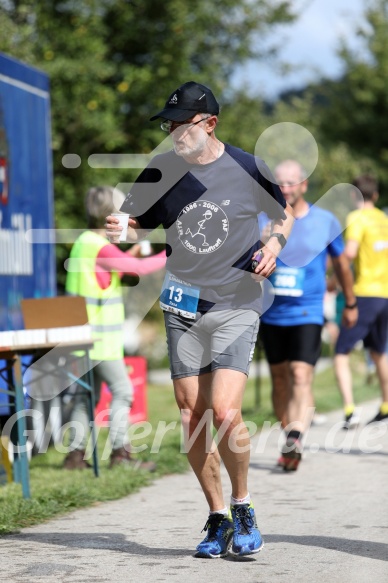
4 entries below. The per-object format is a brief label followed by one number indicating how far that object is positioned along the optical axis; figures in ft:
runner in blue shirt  55.83
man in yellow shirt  68.03
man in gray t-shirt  34.55
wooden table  45.06
